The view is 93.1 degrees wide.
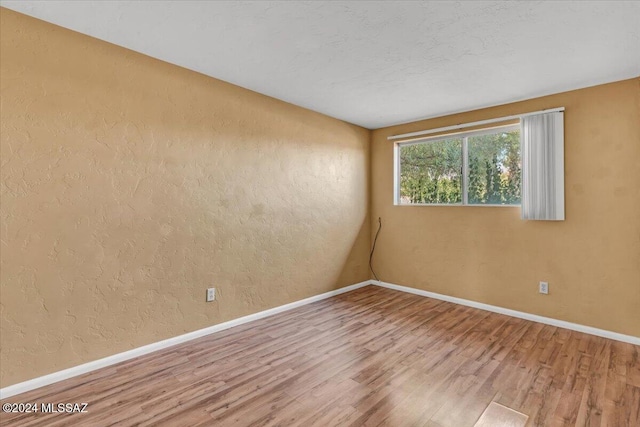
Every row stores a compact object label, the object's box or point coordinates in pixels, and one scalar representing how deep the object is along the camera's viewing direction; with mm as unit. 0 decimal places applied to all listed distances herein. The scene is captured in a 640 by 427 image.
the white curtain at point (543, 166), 3072
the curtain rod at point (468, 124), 3147
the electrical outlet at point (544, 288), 3195
